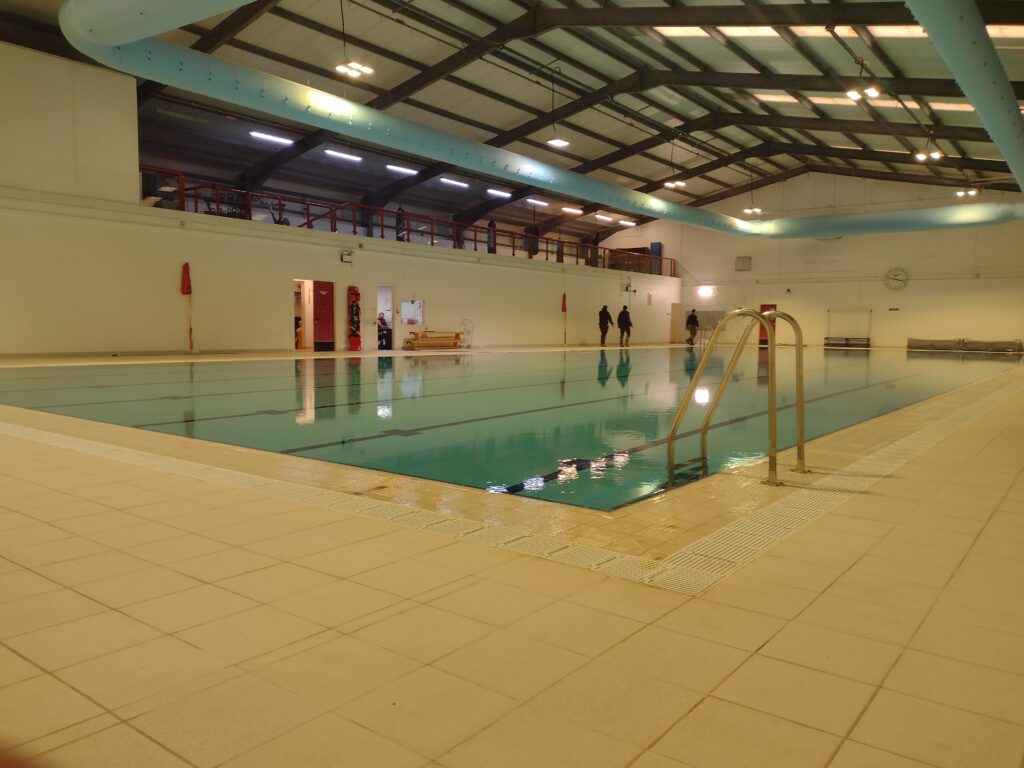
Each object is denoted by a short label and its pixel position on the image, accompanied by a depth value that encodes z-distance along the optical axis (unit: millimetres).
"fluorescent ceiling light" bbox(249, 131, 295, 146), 20016
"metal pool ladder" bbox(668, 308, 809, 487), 4555
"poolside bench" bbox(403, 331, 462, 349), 21859
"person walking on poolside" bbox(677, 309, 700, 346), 29288
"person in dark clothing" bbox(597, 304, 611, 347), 27312
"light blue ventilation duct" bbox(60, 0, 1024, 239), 8180
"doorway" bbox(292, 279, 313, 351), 20484
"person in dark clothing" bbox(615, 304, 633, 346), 27703
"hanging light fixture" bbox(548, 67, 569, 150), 17794
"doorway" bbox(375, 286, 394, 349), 21969
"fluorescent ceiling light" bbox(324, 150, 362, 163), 21972
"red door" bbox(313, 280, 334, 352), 19719
